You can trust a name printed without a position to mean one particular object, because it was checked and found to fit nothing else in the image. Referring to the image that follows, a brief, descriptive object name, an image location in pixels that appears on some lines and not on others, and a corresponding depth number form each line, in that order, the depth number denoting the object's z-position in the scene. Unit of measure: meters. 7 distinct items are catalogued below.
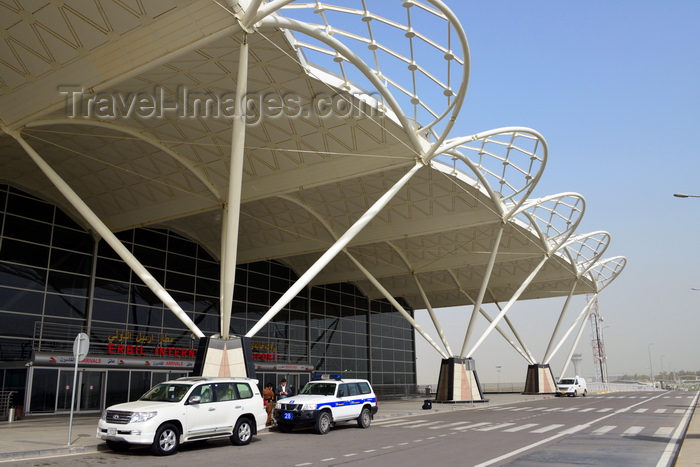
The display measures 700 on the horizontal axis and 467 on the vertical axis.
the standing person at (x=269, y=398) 21.87
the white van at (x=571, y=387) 54.59
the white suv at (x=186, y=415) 13.14
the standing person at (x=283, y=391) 22.90
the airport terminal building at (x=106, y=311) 27.86
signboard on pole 14.82
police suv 18.43
